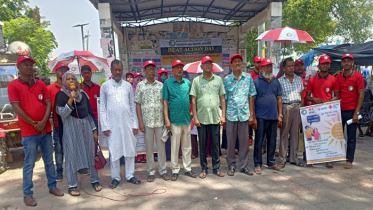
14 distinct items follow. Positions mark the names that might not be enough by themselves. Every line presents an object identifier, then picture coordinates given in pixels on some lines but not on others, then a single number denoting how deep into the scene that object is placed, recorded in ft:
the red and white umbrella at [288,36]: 16.62
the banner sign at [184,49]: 37.40
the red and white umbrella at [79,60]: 17.06
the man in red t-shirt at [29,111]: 10.82
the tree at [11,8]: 71.36
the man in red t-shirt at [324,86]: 15.11
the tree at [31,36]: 68.02
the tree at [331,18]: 46.68
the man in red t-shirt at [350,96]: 14.67
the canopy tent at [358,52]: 21.57
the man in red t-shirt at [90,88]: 15.49
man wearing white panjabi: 12.72
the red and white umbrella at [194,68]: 22.32
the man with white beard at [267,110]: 14.23
